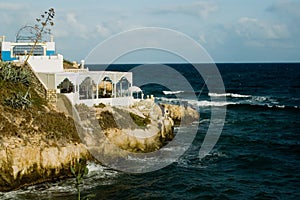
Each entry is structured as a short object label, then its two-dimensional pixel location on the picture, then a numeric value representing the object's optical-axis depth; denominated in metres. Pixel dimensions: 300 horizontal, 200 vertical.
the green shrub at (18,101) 26.67
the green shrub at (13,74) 30.31
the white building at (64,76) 31.89
